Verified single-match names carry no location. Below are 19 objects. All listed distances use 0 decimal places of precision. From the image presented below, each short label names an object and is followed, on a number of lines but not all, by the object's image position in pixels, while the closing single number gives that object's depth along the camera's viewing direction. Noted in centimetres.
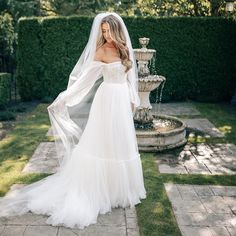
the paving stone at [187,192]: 576
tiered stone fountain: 803
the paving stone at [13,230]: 455
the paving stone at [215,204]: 533
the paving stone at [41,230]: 455
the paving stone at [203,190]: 589
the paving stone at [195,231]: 465
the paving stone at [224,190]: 589
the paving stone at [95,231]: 456
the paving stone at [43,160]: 686
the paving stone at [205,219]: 493
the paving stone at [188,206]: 532
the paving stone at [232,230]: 468
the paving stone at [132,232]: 462
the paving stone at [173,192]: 572
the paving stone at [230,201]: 546
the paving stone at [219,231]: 466
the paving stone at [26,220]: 479
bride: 504
